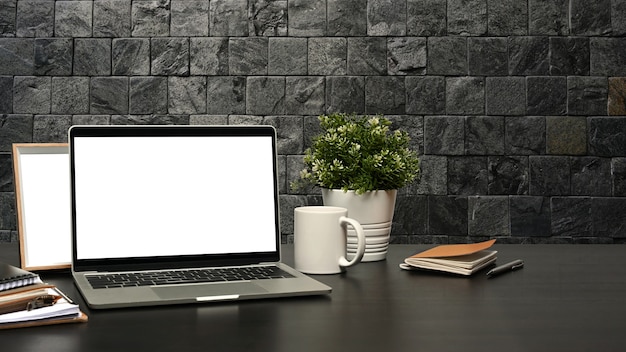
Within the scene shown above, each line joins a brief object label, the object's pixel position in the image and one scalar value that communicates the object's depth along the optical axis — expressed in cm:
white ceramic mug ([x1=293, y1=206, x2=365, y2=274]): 116
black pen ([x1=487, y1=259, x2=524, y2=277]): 116
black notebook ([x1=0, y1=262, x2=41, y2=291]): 86
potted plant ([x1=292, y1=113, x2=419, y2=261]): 128
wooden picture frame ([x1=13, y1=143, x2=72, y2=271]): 114
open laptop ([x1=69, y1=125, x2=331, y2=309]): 110
